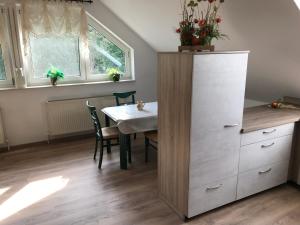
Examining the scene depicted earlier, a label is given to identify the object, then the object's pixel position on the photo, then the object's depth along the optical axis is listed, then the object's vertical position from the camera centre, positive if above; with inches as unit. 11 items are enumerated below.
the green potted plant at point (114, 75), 172.6 -8.9
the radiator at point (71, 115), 157.3 -33.5
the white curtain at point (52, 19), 142.9 +25.1
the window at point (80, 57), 155.6 +3.4
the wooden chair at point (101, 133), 122.7 -36.2
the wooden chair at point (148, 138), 125.9 -37.6
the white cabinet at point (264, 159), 93.5 -37.6
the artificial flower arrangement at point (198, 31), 78.2 +9.4
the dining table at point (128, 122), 116.9 -27.6
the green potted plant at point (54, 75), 154.9 -7.8
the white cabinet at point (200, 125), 76.1 -20.8
